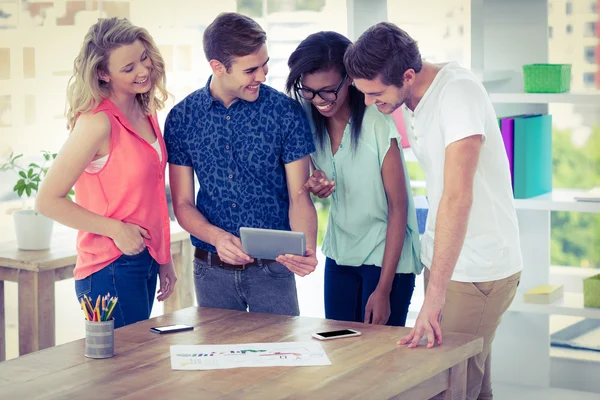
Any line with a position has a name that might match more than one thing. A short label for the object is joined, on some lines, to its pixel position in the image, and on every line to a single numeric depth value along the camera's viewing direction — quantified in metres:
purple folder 3.73
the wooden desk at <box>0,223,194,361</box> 3.79
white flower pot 3.97
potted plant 3.97
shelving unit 3.79
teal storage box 3.76
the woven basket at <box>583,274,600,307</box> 3.74
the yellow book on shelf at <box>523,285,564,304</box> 3.81
